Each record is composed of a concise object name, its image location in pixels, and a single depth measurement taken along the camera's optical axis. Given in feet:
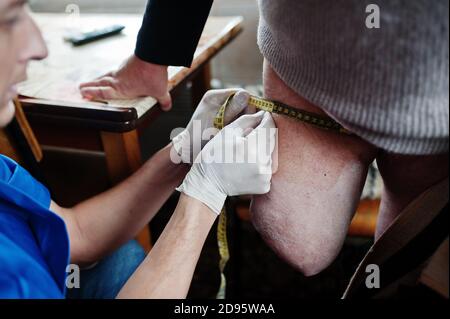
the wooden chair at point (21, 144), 2.96
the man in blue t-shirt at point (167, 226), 2.10
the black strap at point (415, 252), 2.16
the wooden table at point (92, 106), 3.09
